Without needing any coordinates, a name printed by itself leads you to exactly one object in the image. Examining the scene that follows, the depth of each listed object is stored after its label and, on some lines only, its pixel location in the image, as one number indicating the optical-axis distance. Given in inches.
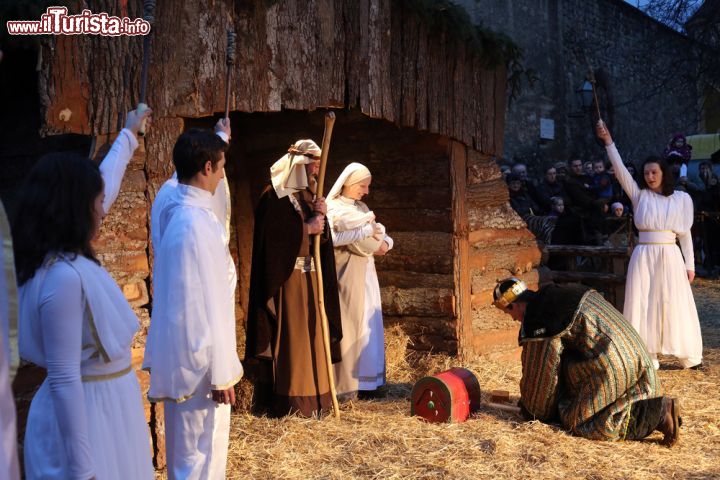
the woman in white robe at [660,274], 277.3
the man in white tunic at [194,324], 126.2
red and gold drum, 211.0
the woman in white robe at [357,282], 249.8
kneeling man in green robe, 193.9
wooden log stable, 183.3
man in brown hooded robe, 223.1
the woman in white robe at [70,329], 90.4
